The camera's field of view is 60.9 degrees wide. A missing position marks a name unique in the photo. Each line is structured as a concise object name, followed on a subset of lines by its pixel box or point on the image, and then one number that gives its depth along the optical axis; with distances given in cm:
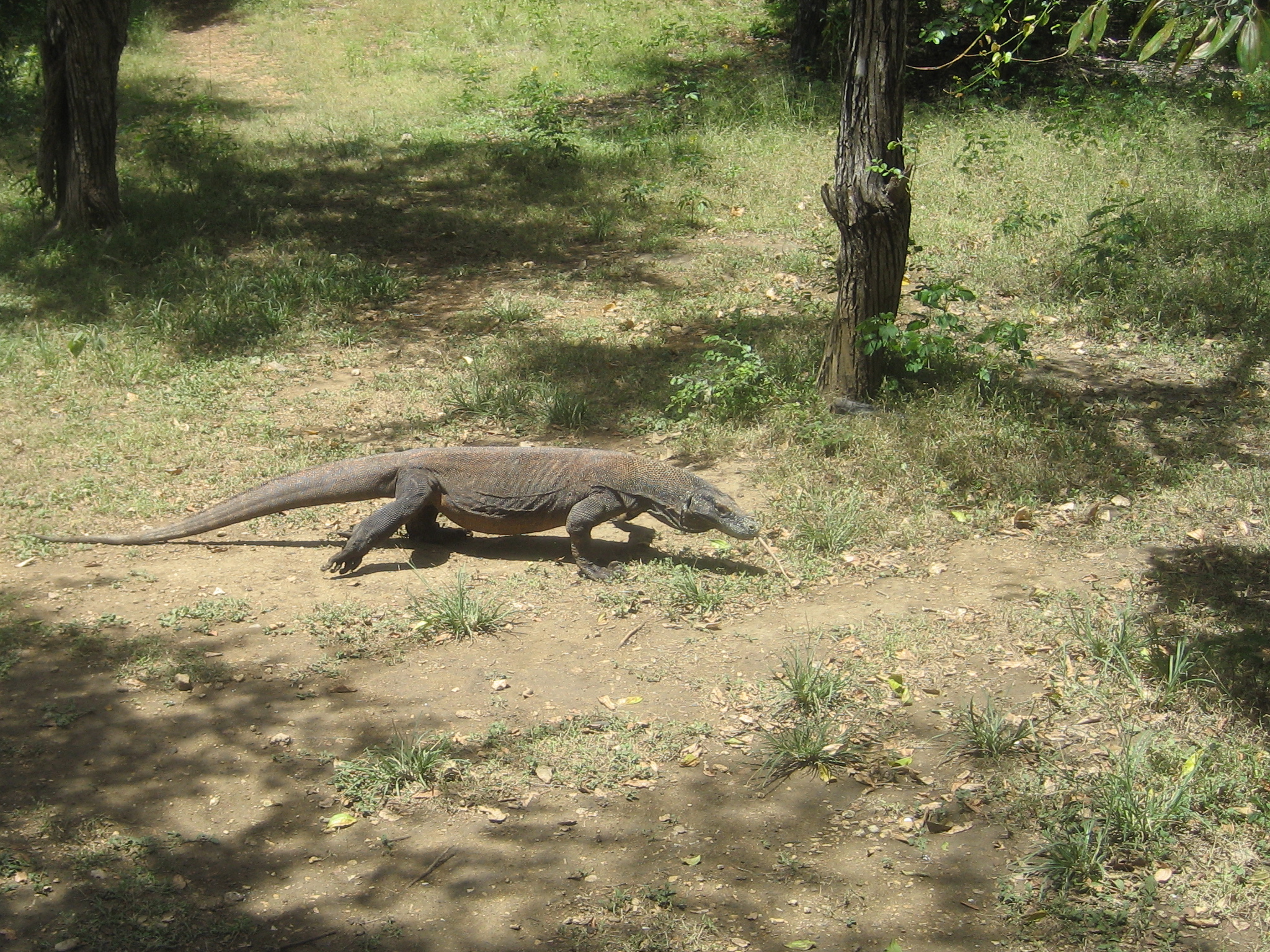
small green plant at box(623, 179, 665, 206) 1090
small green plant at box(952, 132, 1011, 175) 1034
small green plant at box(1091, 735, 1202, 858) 346
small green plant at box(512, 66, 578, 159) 1195
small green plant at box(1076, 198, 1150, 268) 834
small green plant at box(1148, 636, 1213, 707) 416
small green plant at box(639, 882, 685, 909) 328
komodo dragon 550
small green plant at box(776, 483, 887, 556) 560
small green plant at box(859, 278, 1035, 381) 660
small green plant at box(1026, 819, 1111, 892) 334
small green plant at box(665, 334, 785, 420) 690
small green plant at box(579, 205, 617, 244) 1038
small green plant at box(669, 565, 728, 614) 511
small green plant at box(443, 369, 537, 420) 721
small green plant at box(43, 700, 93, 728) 418
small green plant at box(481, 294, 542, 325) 872
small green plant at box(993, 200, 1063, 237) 898
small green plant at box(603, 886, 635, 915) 326
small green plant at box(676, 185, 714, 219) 1060
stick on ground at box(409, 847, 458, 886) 342
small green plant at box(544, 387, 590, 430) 705
